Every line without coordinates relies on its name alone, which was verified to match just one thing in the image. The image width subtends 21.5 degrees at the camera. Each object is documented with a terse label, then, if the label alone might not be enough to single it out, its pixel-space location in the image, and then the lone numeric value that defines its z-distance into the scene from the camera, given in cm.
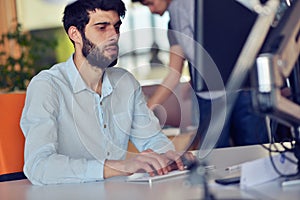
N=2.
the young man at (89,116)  226
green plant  562
